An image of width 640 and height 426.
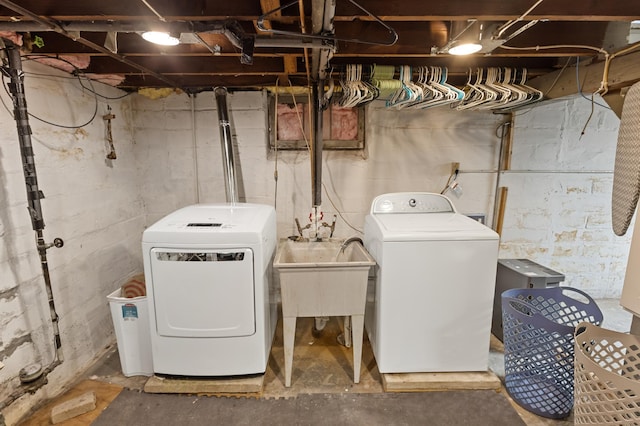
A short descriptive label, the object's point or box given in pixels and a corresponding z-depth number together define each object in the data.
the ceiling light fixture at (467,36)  1.63
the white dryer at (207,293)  1.87
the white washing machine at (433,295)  1.95
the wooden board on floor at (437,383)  2.04
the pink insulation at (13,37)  1.59
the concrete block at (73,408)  1.78
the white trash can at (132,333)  2.08
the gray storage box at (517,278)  2.32
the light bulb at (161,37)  1.44
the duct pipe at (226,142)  2.61
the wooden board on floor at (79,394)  1.79
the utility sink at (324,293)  1.95
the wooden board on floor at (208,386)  2.01
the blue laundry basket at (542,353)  1.80
